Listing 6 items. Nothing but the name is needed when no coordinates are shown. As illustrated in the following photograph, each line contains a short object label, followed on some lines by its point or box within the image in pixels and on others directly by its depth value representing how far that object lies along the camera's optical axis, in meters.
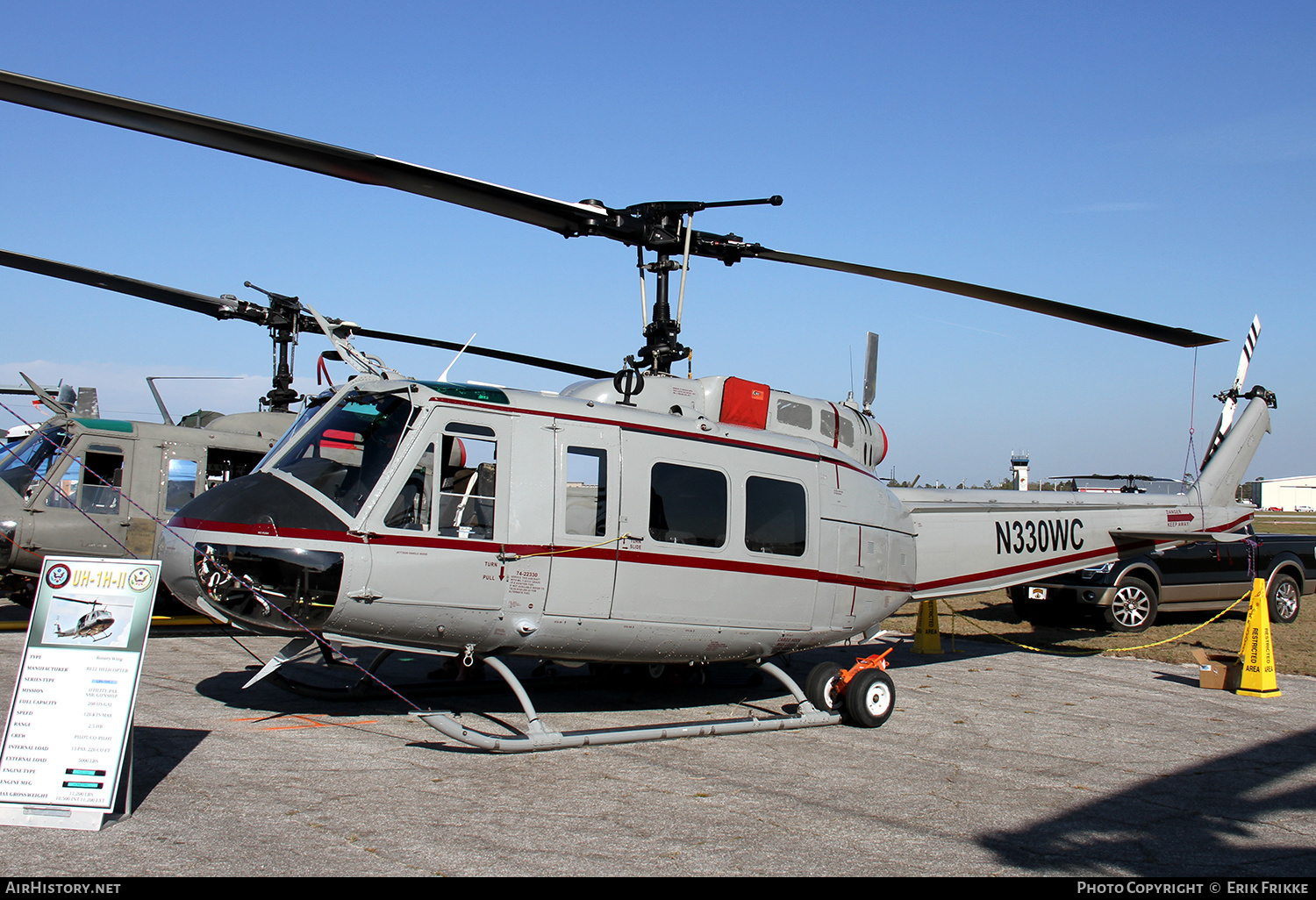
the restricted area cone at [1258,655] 9.90
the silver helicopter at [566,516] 6.34
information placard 4.85
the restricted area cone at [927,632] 12.87
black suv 14.02
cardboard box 10.16
